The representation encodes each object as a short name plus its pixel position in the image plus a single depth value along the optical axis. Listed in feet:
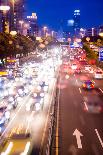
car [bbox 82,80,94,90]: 184.92
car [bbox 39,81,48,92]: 171.91
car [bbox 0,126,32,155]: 59.06
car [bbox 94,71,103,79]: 243.40
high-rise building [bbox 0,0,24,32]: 533.83
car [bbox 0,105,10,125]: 96.62
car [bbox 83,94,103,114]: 125.13
